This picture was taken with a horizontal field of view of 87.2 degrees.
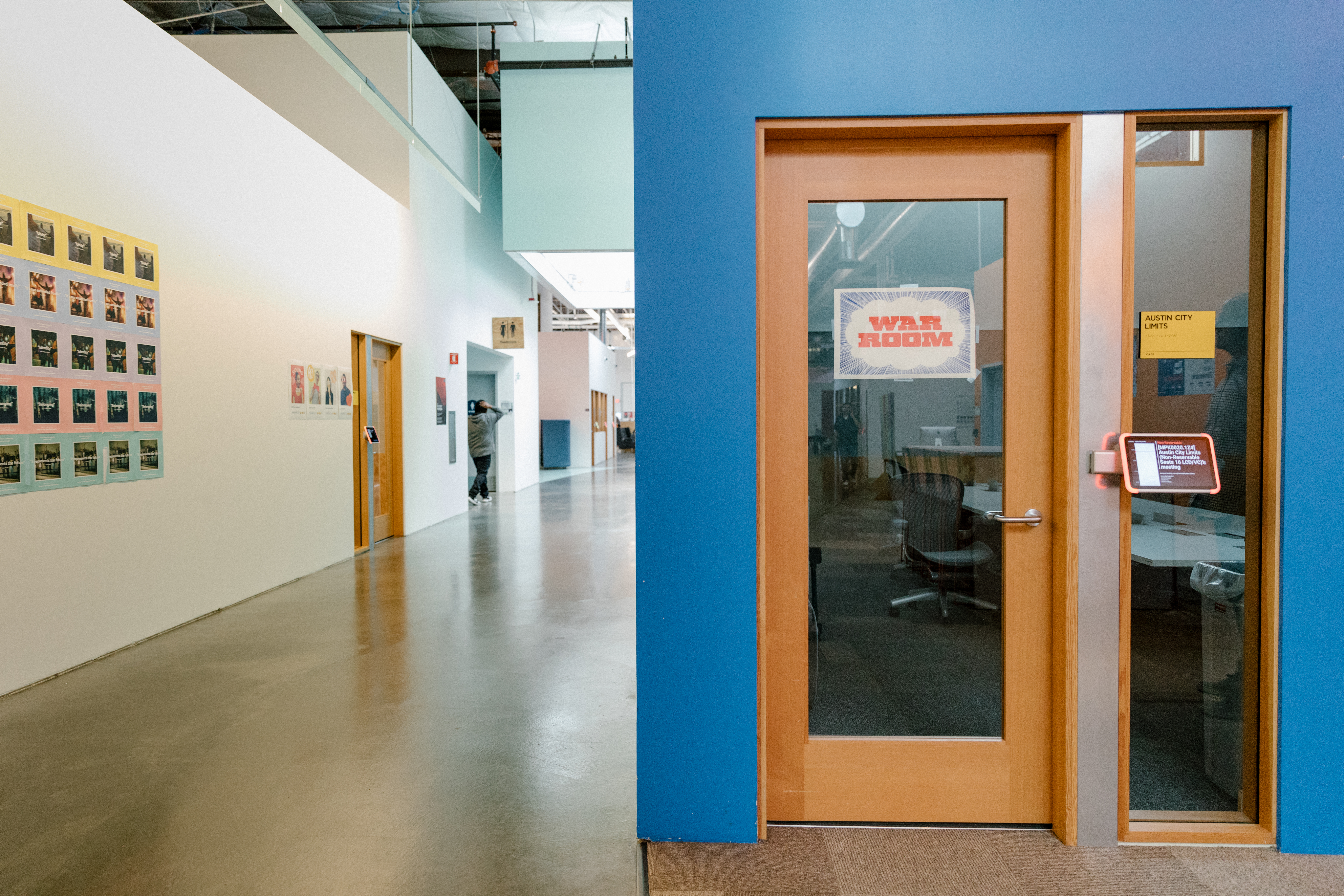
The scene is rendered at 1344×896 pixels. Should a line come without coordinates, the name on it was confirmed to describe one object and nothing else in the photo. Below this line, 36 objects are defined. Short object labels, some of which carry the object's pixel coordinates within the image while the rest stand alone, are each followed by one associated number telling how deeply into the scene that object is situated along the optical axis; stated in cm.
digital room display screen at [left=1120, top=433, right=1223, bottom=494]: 209
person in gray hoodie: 1067
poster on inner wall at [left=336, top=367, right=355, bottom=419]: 652
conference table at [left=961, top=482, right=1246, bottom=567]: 224
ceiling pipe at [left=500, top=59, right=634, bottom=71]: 834
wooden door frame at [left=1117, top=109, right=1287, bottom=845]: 209
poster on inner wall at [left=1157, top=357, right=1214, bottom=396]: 219
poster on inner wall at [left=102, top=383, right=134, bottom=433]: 391
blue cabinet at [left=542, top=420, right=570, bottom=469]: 1944
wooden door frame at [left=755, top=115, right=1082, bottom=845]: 211
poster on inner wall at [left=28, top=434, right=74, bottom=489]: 347
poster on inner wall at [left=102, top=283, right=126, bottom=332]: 390
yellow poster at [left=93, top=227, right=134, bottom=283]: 385
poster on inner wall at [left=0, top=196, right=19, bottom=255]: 328
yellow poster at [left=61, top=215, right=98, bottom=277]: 365
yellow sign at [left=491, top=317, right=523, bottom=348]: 1109
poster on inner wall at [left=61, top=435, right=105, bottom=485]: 368
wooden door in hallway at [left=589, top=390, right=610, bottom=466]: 2070
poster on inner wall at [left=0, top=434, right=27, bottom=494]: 329
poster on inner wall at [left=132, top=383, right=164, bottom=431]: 414
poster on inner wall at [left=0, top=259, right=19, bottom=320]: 329
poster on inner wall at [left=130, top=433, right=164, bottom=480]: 412
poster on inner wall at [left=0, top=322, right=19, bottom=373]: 330
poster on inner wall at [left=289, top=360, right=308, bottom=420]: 574
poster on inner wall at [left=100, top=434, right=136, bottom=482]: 389
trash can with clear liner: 223
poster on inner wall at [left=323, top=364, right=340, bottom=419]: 627
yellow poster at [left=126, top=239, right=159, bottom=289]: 409
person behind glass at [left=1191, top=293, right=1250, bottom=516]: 217
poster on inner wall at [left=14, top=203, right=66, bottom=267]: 339
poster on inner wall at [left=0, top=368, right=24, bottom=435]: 331
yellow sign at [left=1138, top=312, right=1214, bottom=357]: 218
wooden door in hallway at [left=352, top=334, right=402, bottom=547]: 705
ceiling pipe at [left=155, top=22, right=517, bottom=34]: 828
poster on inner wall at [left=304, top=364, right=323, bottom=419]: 599
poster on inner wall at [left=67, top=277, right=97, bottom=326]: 369
